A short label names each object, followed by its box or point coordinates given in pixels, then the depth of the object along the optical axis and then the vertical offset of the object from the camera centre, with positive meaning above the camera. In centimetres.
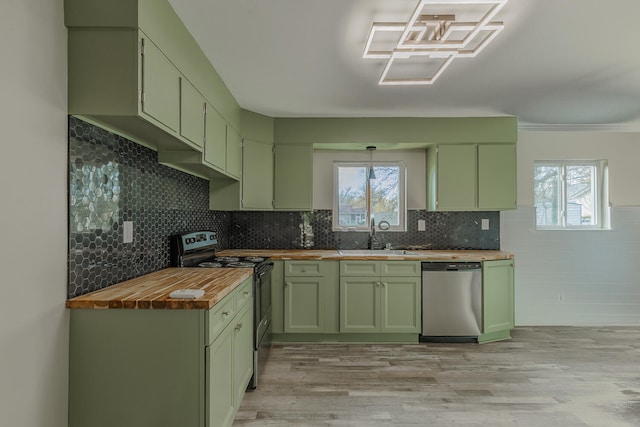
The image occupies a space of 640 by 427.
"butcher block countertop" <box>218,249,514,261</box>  346 -38
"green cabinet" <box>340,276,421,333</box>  346 -88
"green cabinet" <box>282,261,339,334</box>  346 -78
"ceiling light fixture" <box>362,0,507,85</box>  184 +110
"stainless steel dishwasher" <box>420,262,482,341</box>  346 -81
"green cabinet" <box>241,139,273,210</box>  370 +46
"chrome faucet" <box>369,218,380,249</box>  400 -24
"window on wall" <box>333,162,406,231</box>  418 +29
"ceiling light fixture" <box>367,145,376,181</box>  400 +67
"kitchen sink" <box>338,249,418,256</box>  372 -38
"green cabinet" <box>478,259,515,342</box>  350 -84
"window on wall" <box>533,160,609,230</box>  415 +28
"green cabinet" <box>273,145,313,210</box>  386 +46
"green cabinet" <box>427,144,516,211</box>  382 +46
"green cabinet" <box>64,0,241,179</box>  153 +71
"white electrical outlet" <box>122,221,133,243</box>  206 -8
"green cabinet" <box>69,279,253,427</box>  155 -68
